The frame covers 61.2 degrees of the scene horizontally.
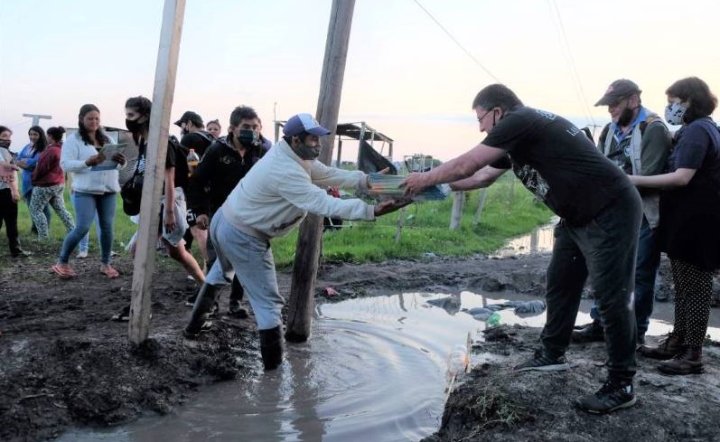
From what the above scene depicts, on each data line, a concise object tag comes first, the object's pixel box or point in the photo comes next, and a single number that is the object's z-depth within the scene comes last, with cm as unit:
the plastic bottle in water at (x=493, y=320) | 644
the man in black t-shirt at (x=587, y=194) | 358
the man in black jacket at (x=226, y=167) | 570
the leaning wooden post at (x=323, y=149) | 527
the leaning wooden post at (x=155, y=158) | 412
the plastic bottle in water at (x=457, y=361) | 482
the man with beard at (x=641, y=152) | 452
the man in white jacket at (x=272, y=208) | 415
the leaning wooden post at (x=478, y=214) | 1485
